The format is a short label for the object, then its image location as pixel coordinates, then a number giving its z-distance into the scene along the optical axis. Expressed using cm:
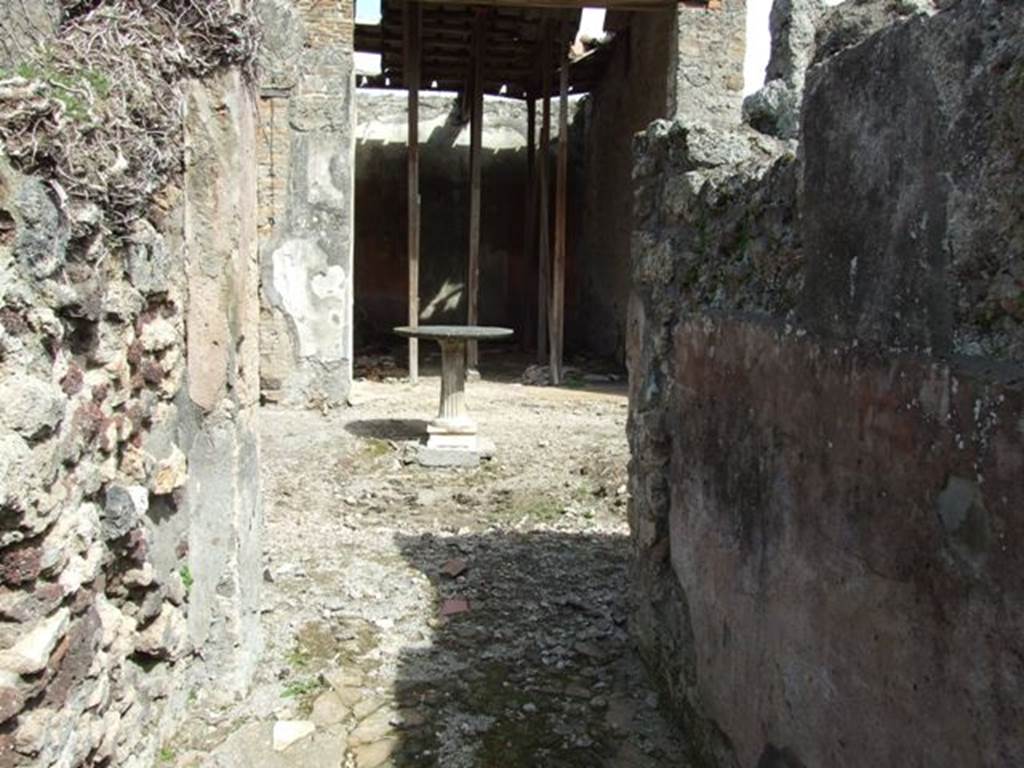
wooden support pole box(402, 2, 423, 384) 943
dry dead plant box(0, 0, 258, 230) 184
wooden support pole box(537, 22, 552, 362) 1051
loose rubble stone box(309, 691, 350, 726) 293
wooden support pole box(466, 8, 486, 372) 987
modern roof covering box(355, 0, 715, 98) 1011
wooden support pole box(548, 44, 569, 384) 977
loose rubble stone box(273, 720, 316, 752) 277
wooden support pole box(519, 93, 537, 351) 1202
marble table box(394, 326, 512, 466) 630
